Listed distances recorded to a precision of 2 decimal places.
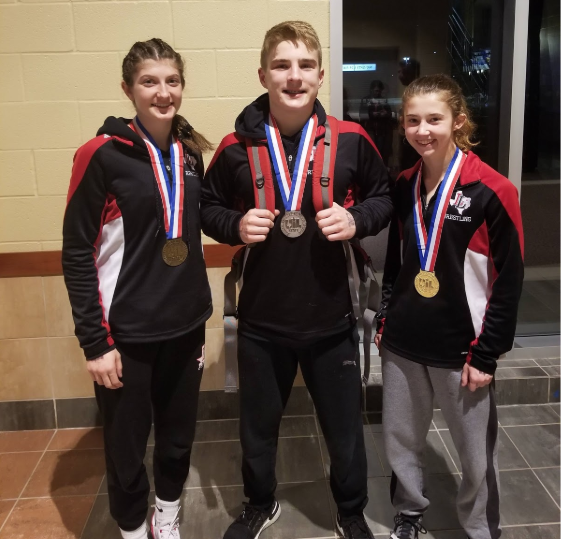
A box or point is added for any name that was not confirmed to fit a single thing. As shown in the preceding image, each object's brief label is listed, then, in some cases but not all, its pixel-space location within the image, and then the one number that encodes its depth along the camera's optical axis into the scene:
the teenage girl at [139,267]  1.58
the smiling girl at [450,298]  1.60
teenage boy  1.62
